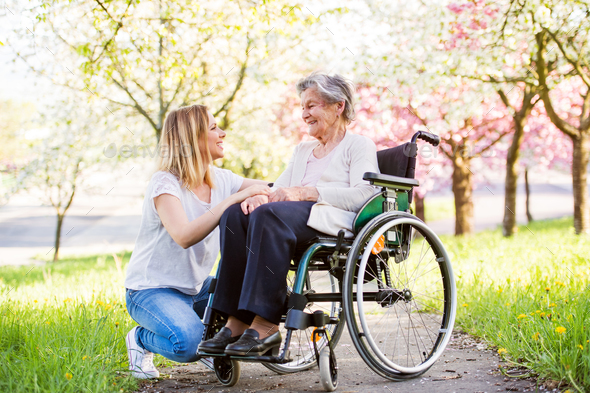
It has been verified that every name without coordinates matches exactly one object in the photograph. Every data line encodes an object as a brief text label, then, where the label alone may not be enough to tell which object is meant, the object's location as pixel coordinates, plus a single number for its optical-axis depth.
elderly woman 1.84
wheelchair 1.85
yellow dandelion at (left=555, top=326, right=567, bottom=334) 1.86
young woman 2.11
